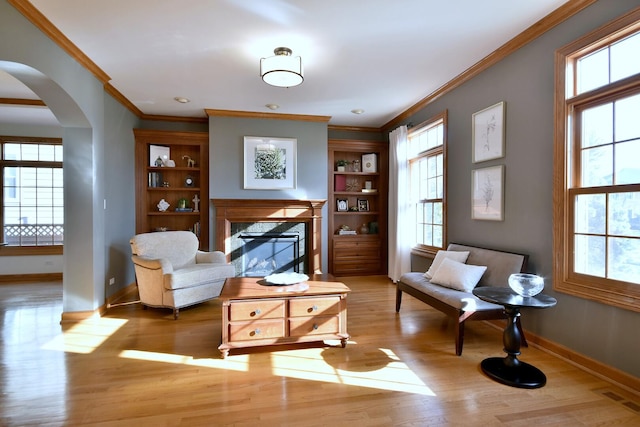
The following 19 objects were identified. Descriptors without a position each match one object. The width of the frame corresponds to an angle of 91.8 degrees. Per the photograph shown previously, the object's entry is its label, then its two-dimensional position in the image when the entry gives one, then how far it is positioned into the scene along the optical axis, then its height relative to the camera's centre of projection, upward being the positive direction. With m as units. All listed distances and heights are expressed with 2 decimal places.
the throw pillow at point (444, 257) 3.33 -0.52
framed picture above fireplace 4.96 +0.76
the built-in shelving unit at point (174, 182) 4.93 +0.44
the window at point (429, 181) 4.15 +0.42
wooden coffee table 2.53 -0.89
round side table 2.12 -1.05
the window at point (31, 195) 5.34 +0.24
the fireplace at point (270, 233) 4.89 -0.38
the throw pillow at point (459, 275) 2.94 -0.64
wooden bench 2.58 -0.76
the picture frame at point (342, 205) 5.71 +0.09
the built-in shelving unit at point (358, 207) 5.55 +0.05
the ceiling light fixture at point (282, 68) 2.89 +1.33
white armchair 3.46 -0.73
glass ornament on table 2.23 -0.53
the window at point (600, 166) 2.09 +0.33
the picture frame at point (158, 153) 5.00 +0.91
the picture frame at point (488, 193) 3.12 +0.18
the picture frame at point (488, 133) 3.10 +0.81
